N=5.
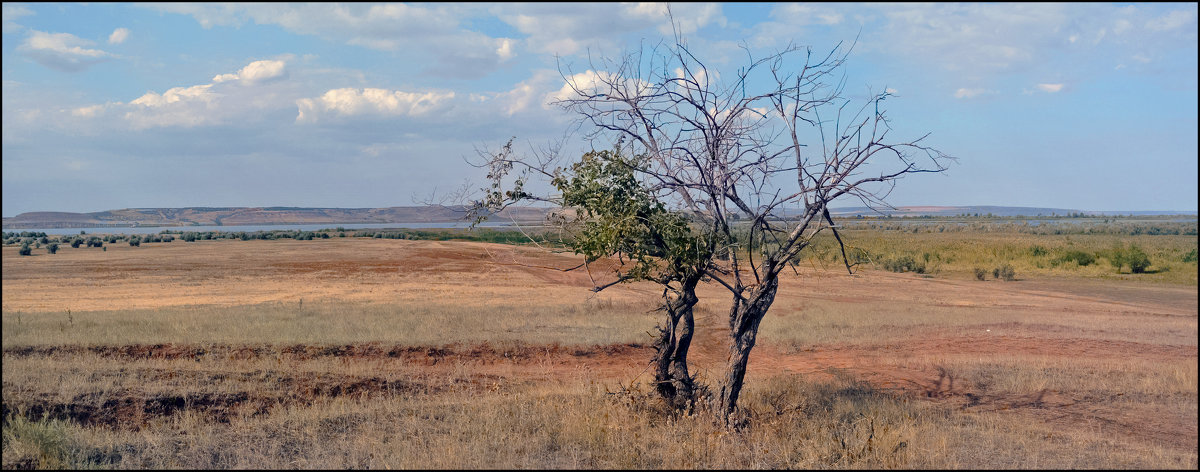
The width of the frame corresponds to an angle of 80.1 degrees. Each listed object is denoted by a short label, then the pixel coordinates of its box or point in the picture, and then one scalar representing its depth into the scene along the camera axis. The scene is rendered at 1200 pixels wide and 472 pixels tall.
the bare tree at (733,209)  8.18
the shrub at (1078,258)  40.16
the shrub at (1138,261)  36.31
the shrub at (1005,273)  35.74
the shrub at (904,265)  40.56
